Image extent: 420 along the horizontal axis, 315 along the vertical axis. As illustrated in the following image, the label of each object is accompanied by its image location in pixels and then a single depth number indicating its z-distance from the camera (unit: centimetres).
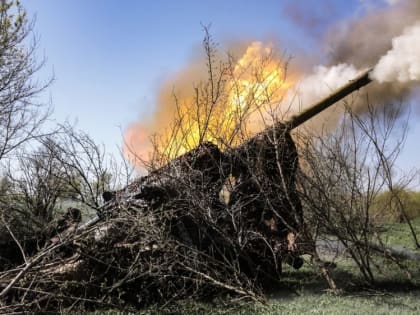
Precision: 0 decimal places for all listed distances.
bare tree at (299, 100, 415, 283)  844
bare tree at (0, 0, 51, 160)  1592
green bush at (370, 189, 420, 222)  969
